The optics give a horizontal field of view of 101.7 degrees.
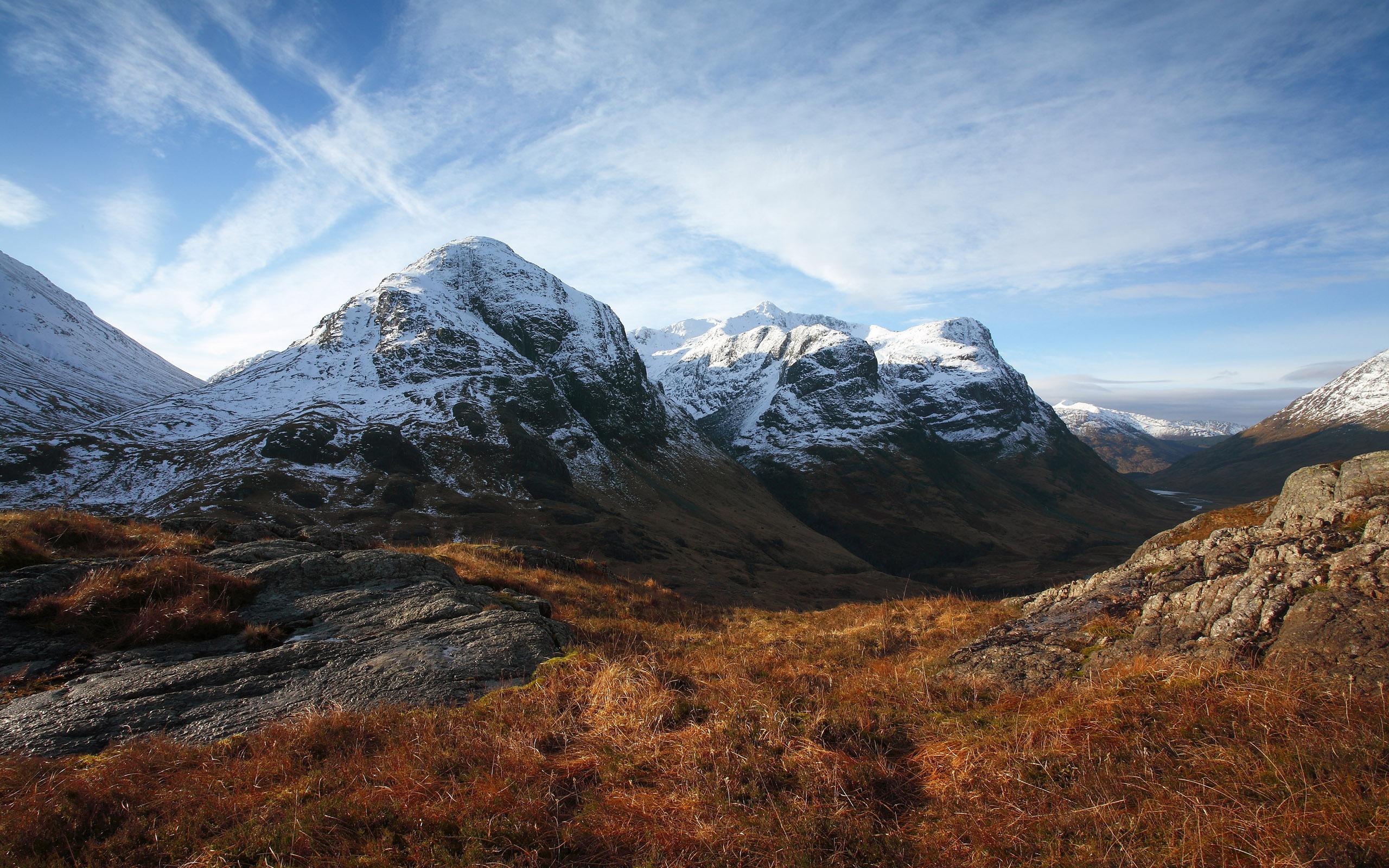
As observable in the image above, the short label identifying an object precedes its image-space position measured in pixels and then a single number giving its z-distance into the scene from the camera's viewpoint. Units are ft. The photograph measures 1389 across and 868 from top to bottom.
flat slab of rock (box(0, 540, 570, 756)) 19.86
